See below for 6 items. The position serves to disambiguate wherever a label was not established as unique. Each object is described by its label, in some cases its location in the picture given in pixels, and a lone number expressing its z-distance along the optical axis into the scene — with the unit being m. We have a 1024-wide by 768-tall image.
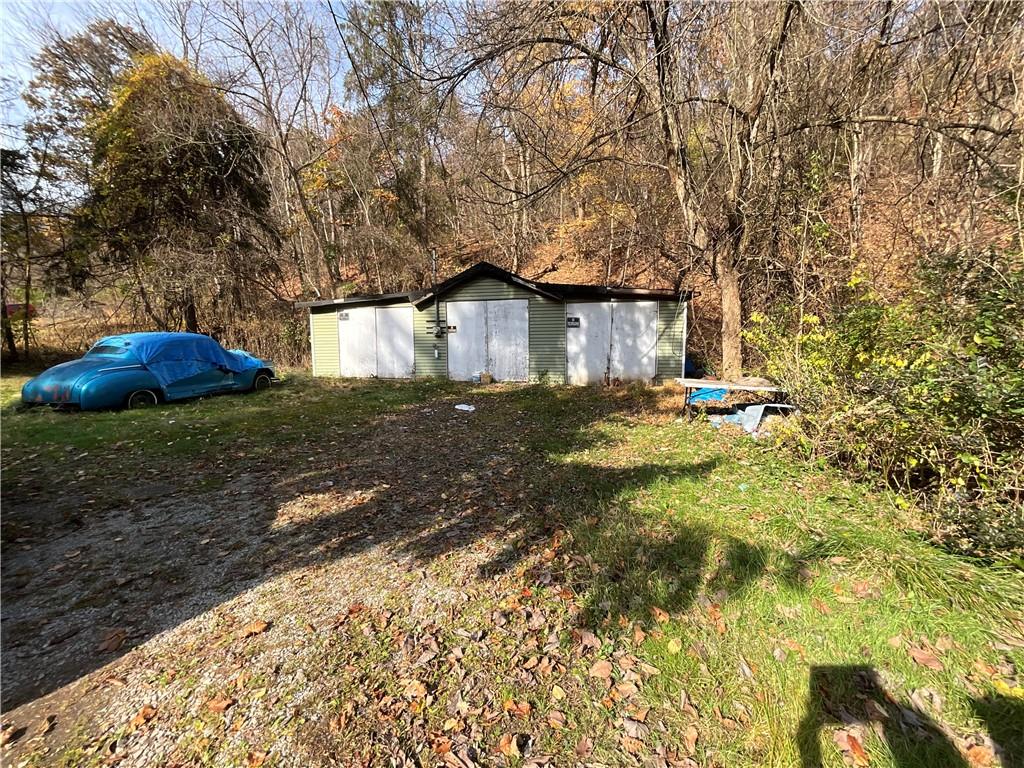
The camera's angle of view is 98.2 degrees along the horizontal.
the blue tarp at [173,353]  9.11
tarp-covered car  8.34
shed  11.89
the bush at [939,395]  3.09
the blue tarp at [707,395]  8.62
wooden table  7.08
